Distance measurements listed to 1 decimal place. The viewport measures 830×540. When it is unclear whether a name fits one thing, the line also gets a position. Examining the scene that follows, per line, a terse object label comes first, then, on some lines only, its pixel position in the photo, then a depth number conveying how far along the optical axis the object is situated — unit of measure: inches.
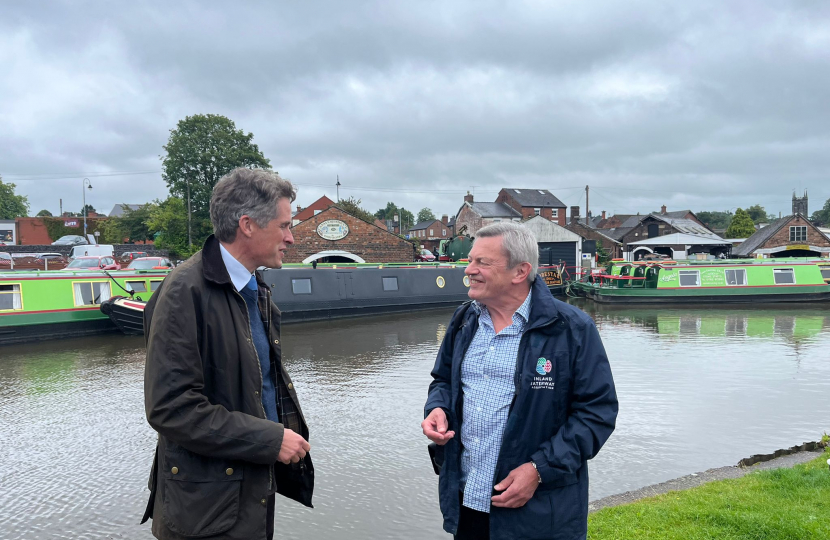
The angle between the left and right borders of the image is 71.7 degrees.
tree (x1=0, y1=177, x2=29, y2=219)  2210.9
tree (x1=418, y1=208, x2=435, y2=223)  4382.4
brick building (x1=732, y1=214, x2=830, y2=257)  1443.2
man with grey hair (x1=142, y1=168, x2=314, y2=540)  72.9
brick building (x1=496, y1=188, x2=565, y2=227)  2119.8
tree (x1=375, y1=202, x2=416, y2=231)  4029.3
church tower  2625.5
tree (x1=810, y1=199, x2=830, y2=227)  3671.3
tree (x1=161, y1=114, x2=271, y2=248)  1700.3
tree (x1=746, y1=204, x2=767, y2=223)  3631.9
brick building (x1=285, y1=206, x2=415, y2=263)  913.5
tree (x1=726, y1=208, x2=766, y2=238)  1920.5
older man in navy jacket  84.3
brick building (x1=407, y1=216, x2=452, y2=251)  2411.0
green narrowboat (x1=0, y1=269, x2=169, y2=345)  527.7
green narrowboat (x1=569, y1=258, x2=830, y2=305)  824.9
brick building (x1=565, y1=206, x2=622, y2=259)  1718.8
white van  1115.9
